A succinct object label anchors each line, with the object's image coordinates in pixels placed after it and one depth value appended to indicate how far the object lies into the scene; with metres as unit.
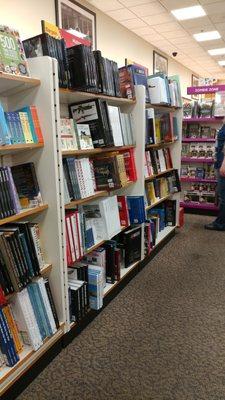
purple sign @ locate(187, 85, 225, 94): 4.67
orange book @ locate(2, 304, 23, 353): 1.56
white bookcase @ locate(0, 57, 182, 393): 1.61
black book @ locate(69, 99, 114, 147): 2.17
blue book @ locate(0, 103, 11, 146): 1.43
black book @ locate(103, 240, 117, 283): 2.44
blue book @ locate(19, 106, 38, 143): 1.66
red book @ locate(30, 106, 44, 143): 1.67
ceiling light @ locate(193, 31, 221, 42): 6.18
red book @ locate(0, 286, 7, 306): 1.46
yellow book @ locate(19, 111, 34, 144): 1.62
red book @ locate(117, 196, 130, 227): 2.67
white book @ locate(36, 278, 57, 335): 1.72
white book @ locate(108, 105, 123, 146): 2.35
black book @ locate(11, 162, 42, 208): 1.73
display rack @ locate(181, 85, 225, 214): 4.77
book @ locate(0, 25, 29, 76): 1.47
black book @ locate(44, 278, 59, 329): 1.80
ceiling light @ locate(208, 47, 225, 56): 7.68
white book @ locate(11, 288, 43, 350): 1.59
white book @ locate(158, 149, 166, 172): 3.59
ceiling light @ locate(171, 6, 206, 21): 4.83
